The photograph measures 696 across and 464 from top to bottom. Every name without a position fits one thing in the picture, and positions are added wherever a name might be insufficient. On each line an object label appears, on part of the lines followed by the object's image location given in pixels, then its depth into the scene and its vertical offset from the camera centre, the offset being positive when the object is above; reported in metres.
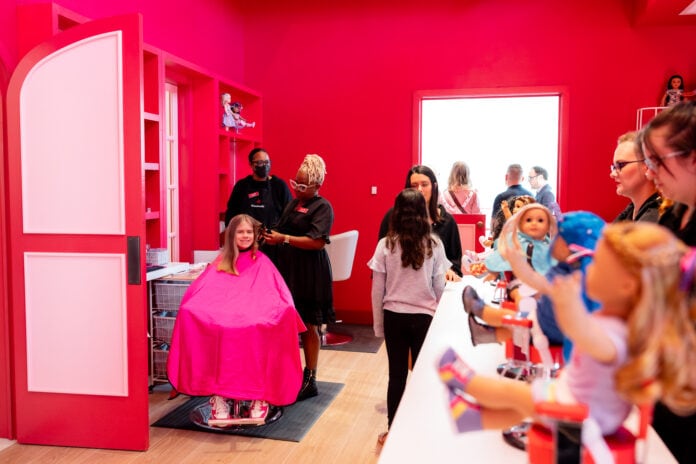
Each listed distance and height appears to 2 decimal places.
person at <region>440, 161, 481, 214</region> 5.18 +0.01
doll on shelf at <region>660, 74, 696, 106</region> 5.27 +0.90
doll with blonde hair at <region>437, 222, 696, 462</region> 0.68 -0.14
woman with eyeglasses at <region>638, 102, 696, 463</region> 0.96 +0.06
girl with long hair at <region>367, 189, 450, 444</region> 2.74 -0.40
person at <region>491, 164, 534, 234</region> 4.74 +0.10
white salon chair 5.17 -0.52
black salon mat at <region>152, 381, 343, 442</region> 3.31 -1.30
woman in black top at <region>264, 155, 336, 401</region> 3.85 -0.41
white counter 1.15 -0.49
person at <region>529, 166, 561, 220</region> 5.72 +0.16
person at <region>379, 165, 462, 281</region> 3.14 -0.13
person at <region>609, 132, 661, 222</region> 1.82 +0.05
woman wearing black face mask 4.79 -0.01
